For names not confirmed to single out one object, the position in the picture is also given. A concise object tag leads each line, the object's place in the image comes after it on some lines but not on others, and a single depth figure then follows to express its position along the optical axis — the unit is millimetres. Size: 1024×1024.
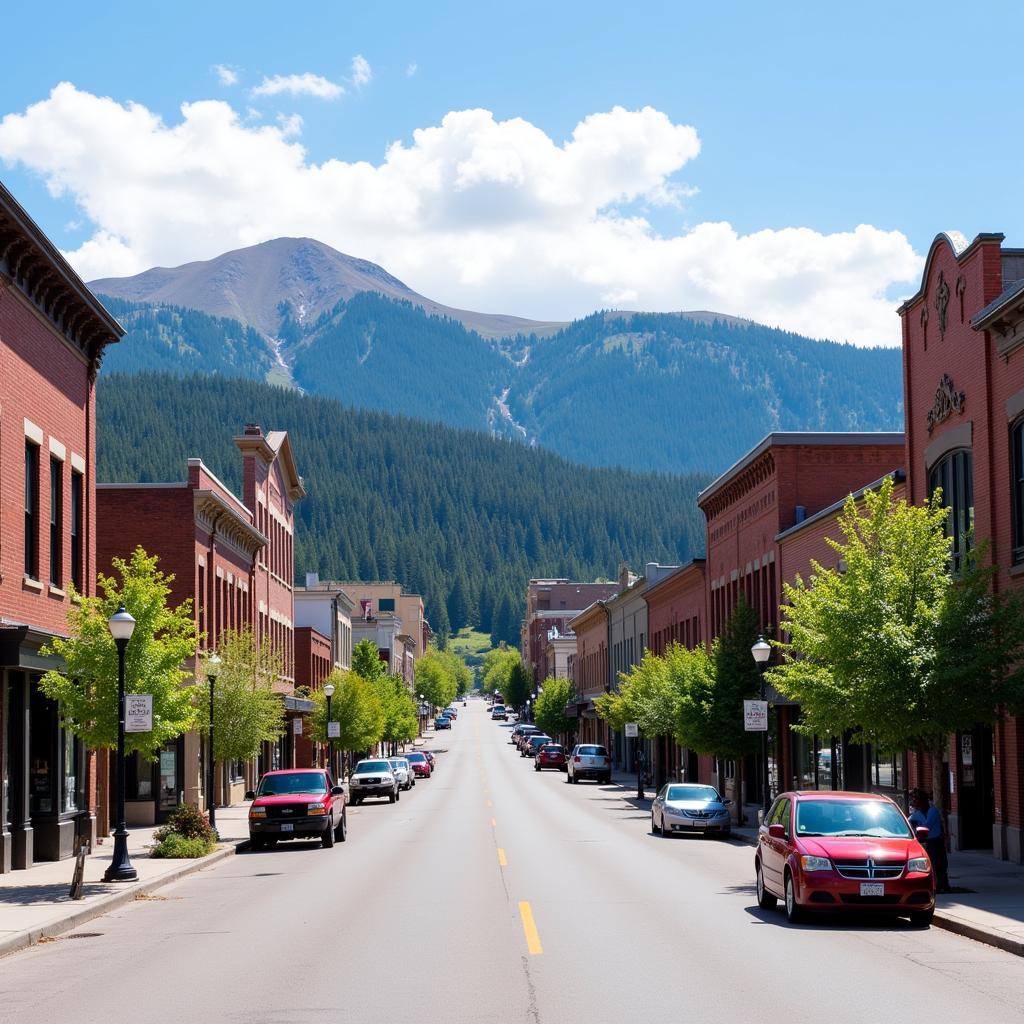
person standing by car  20906
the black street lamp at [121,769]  22969
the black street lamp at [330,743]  52047
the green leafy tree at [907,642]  23234
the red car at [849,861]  17500
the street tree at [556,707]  110000
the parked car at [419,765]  80438
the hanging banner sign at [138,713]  23797
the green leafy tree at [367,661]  95125
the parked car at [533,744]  98975
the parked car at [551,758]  86375
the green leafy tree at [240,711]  38062
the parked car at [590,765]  71750
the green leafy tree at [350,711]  65500
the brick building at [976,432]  26594
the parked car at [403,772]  63594
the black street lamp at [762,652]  32969
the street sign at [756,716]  34250
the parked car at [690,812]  35938
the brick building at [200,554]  44125
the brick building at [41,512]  25828
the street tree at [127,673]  25078
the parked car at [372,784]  57062
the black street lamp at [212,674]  34875
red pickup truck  33500
